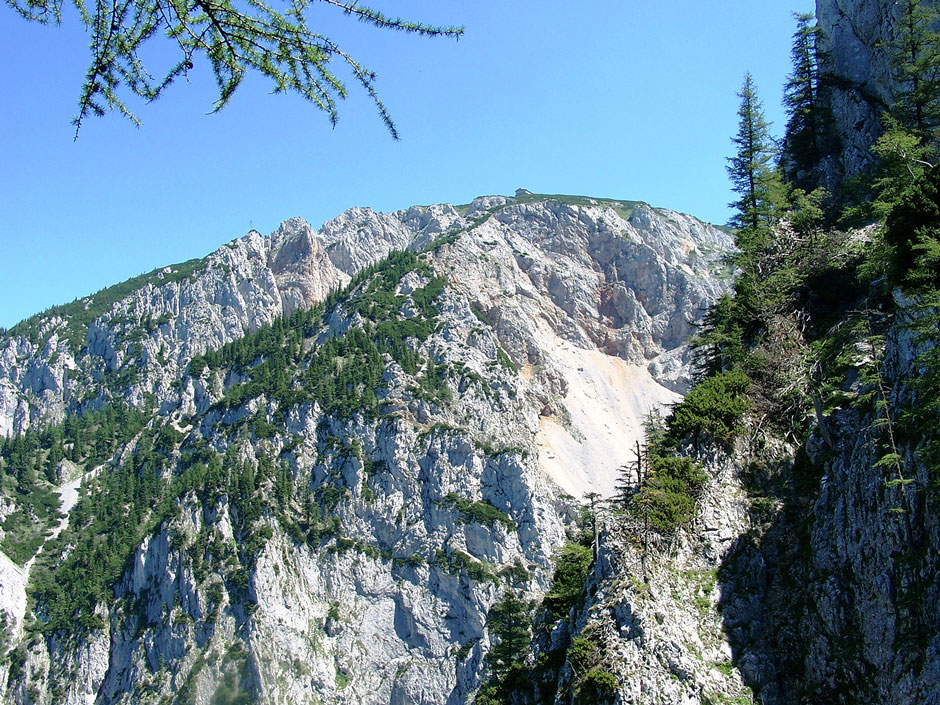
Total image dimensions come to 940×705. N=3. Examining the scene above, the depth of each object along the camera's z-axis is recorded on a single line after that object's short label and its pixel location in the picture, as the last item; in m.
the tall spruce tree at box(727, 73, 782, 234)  41.62
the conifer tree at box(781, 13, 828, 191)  47.69
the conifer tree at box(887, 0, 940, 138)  35.84
